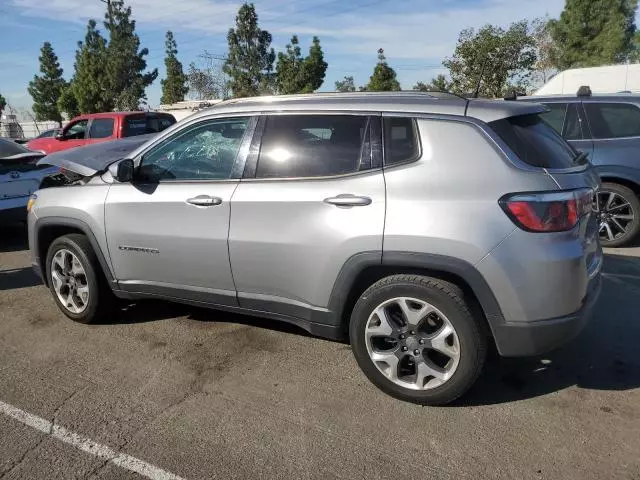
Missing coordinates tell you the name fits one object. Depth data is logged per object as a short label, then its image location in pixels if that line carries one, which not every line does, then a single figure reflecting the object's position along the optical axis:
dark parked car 6.40
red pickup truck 11.52
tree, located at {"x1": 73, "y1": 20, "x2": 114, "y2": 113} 42.34
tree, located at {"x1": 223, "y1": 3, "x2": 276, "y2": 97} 35.41
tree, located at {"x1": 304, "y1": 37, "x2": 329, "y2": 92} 31.98
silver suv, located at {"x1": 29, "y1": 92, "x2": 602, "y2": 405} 2.89
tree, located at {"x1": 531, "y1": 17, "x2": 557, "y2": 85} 30.61
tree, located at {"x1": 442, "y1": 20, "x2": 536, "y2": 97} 25.58
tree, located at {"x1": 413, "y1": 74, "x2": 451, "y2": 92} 28.52
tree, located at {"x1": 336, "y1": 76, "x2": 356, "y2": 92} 45.22
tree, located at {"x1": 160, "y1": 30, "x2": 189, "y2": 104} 43.41
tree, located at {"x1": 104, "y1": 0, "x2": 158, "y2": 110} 41.75
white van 11.60
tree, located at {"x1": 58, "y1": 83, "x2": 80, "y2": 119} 44.78
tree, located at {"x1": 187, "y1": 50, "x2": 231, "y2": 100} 51.88
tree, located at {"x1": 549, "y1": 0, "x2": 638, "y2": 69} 25.44
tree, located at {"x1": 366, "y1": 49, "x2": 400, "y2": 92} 29.62
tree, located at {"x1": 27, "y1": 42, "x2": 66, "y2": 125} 51.16
